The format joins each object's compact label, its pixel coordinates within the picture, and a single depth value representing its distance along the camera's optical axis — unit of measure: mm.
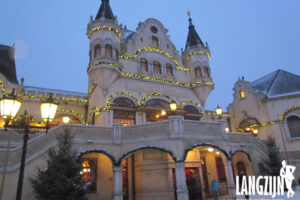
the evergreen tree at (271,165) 19016
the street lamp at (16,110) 7328
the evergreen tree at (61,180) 11219
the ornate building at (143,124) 15258
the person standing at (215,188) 15456
